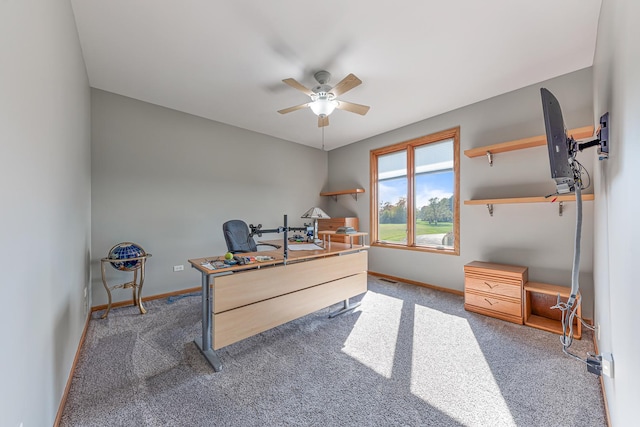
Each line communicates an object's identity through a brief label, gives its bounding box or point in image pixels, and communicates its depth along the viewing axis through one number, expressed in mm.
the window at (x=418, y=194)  3918
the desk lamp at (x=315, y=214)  2849
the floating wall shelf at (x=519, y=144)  2531
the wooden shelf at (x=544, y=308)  2571
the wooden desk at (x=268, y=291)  2037
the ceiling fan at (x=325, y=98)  2604
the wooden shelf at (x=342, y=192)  5102
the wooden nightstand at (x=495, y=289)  2797
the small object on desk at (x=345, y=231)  3545
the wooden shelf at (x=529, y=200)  2699
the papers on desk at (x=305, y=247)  2982
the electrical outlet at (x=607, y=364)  1399
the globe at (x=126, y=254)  2969
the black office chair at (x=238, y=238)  3150
